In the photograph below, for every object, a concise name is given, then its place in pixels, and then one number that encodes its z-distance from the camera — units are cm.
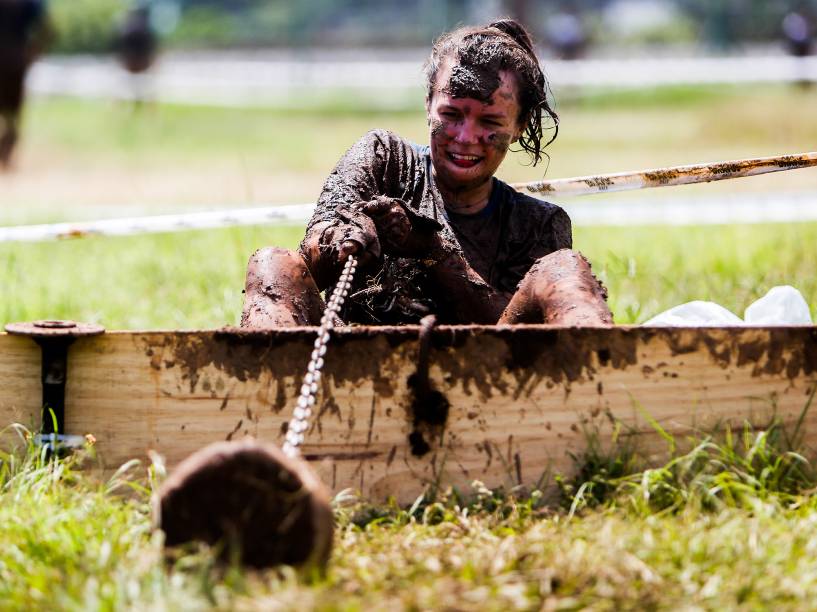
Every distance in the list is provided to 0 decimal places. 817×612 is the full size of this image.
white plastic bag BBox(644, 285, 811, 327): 830
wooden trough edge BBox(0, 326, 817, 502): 694
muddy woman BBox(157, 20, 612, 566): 771
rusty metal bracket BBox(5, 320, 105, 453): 699
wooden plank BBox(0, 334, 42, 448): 714
